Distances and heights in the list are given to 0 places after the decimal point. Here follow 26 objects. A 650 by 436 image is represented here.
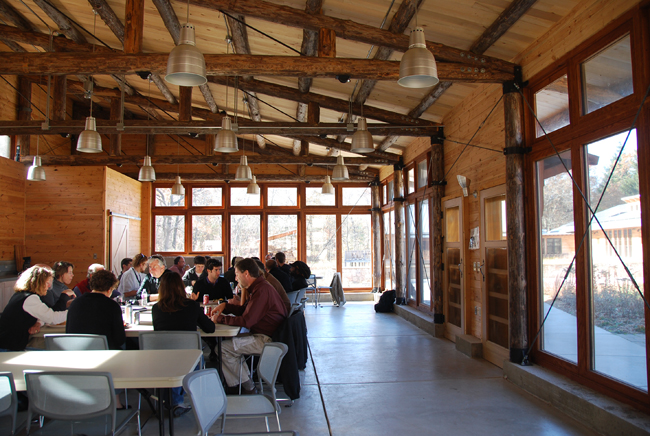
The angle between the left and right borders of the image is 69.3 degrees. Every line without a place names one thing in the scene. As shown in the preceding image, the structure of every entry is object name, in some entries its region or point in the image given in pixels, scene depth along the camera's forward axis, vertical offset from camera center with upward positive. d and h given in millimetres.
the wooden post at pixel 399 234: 10539 +313
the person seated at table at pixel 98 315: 3684 -509
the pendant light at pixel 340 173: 7735 +1248
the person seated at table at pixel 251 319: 4266 -638
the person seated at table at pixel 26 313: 3684 -502
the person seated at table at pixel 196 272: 7183 -347
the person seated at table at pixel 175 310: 3873 -498
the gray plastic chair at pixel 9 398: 2482 -783
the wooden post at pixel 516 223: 5133 +263
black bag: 10570 -1223
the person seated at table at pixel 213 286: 5996 -473
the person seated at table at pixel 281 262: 8648 -248
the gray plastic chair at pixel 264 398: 2953 -1001
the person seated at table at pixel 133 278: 6910 -423
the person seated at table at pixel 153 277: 6512 -387
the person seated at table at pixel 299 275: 8298 -475
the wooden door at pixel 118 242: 10875 +202
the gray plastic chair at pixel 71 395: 2445 -760
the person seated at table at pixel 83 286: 5849 -452
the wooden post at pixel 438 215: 7836 +545
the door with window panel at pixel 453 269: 7088 -350
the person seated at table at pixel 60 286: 4984 -408
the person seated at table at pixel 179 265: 8688 -285
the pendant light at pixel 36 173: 8141 +1361
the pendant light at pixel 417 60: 3480 +1396
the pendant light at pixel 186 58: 3551 +1455
